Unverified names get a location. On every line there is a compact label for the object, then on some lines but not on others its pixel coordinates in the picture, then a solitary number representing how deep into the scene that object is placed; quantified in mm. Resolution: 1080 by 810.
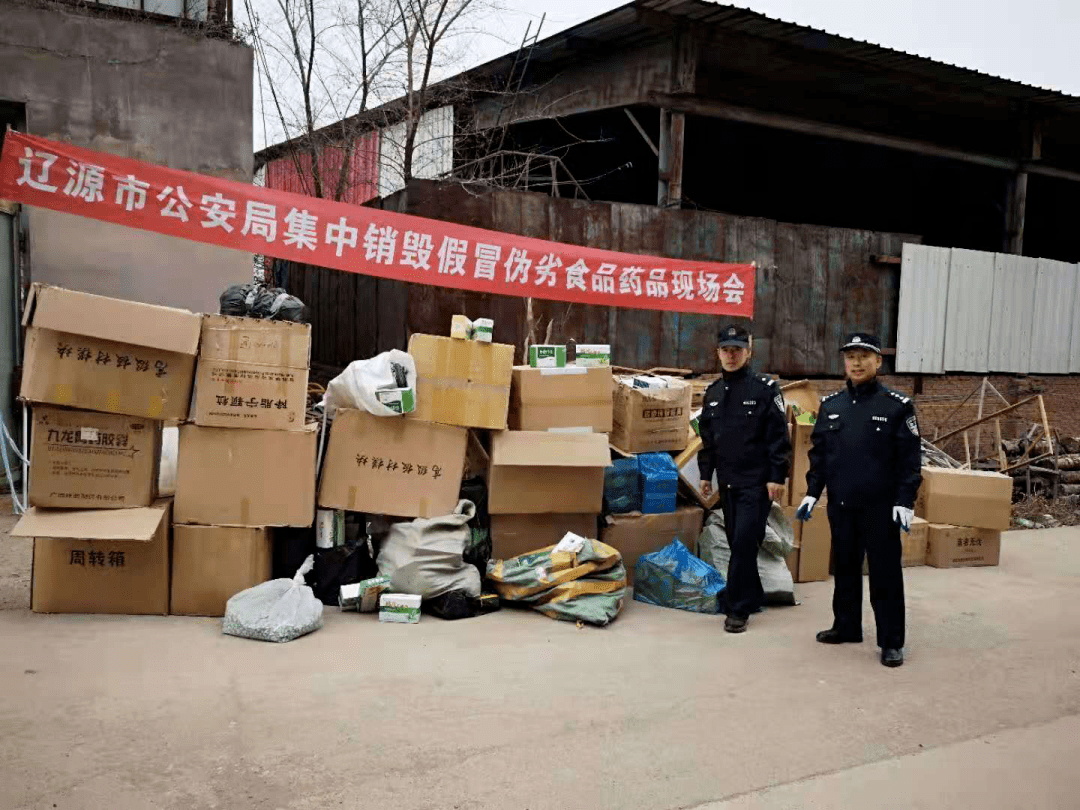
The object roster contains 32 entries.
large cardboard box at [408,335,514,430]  5391
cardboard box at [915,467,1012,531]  6887
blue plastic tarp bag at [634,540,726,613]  5379
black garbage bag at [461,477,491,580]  5520
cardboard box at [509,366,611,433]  5699
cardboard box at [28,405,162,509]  4711
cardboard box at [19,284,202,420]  4617
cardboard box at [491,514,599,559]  5605
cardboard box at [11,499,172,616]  4711
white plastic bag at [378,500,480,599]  5035
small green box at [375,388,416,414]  5172
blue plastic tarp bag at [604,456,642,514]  5969
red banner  5543
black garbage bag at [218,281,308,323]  5124
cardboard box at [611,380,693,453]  6125
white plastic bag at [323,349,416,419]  5176
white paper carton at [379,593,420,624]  4906
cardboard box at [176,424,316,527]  4926
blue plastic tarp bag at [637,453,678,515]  5949
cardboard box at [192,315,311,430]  4938
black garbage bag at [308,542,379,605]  5215
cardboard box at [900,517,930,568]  6836
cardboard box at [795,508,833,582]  6328
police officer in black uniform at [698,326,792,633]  5105
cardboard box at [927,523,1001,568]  6863
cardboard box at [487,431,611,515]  5434
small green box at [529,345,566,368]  5797
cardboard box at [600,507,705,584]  5844
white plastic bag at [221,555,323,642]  4484
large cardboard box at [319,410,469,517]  5289
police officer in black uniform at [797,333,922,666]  4602
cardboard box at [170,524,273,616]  4871
